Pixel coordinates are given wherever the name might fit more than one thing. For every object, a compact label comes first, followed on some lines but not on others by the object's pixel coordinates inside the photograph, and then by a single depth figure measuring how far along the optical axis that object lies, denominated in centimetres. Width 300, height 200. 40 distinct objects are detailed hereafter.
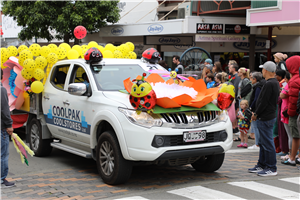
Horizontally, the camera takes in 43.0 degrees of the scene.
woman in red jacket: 718
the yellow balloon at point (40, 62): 788
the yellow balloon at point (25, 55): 816
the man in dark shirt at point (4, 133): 578
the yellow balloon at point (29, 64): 780
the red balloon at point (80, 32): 938
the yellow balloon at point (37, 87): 776
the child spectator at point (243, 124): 914
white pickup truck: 537
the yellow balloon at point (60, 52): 796
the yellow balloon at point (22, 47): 880
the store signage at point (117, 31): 2452
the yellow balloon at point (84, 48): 860
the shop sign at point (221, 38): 1877
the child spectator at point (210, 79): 1054
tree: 2323
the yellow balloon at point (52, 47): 838
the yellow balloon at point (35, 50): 836
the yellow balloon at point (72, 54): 802
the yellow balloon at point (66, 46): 848
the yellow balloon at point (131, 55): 898
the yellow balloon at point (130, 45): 916
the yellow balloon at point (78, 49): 842
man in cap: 644
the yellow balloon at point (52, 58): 786
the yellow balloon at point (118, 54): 831
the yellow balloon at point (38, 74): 781
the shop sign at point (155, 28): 2107
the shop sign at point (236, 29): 1923
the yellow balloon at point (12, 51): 888
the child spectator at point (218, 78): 1030
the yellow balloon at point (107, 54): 819
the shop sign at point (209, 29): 1894
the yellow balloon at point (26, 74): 787
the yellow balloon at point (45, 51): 819
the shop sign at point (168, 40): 2180
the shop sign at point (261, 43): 2077
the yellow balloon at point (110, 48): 886
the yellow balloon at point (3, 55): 873
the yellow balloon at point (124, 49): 895
